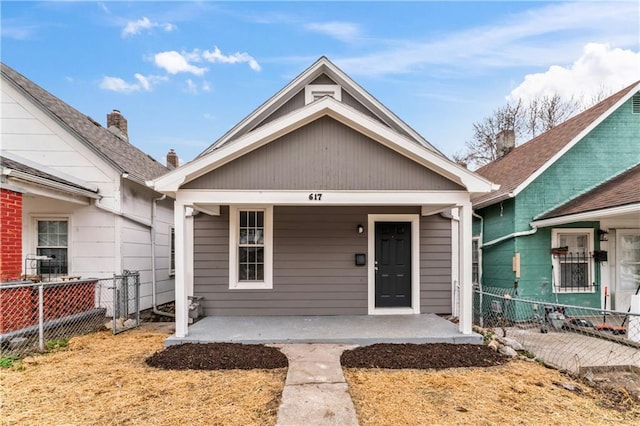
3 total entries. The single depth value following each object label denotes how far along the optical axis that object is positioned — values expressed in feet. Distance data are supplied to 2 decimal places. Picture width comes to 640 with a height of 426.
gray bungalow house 24.91
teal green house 27.73
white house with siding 25.36
